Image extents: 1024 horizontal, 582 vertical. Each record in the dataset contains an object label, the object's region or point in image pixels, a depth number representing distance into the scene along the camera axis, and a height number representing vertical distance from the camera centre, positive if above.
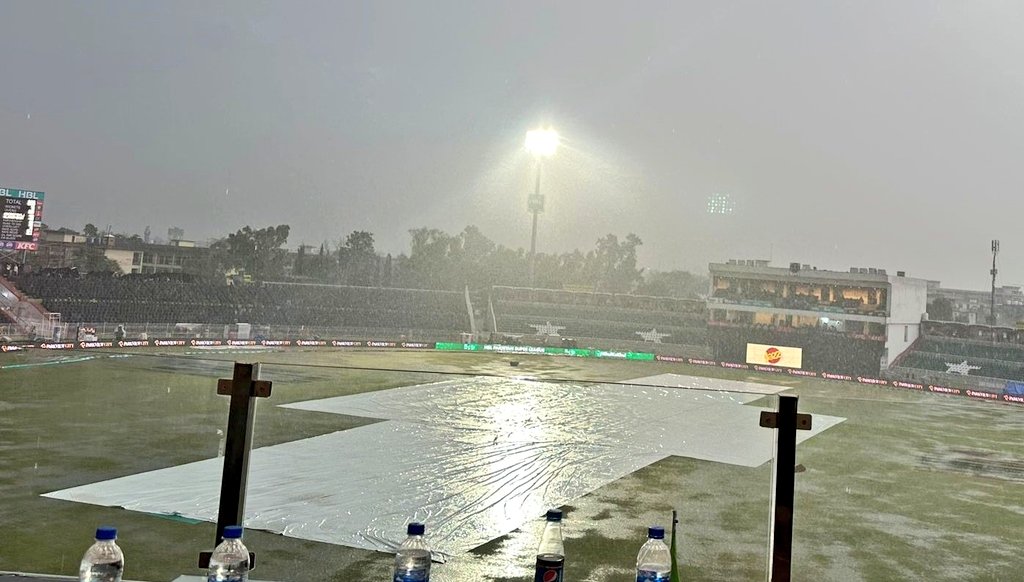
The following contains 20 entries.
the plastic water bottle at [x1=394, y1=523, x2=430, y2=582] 3.01 -1.06
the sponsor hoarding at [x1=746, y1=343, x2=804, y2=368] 50.25 -0.84
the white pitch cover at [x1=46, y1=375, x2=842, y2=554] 6.30 -1.33
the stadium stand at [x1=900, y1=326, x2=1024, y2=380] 52.09 +0.07
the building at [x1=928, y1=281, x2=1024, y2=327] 91.44 +7.45
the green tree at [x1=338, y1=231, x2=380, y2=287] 87.75 +6.78
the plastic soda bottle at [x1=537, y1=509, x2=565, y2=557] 3.18 -0.94
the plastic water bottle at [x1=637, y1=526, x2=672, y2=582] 3.11 -1.03
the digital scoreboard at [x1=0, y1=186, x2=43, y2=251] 38.88 +3.84
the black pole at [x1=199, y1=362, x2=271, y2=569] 3.48 -0.67
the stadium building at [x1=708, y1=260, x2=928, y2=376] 51.38 +2.39
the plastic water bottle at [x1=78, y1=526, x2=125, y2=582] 2.97 -1.12
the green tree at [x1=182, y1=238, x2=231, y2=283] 71.31 +4.27
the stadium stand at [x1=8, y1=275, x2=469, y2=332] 43.12 +0.26
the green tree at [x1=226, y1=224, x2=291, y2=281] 75.88 +6.06
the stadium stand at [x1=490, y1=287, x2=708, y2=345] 60.12 +1.47
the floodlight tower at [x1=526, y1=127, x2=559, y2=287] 57.31 +15.25
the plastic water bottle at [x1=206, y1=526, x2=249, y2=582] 3.08 -1.14
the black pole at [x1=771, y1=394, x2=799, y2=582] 3.26 -0.63
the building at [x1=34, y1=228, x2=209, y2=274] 63.34 +4.22
